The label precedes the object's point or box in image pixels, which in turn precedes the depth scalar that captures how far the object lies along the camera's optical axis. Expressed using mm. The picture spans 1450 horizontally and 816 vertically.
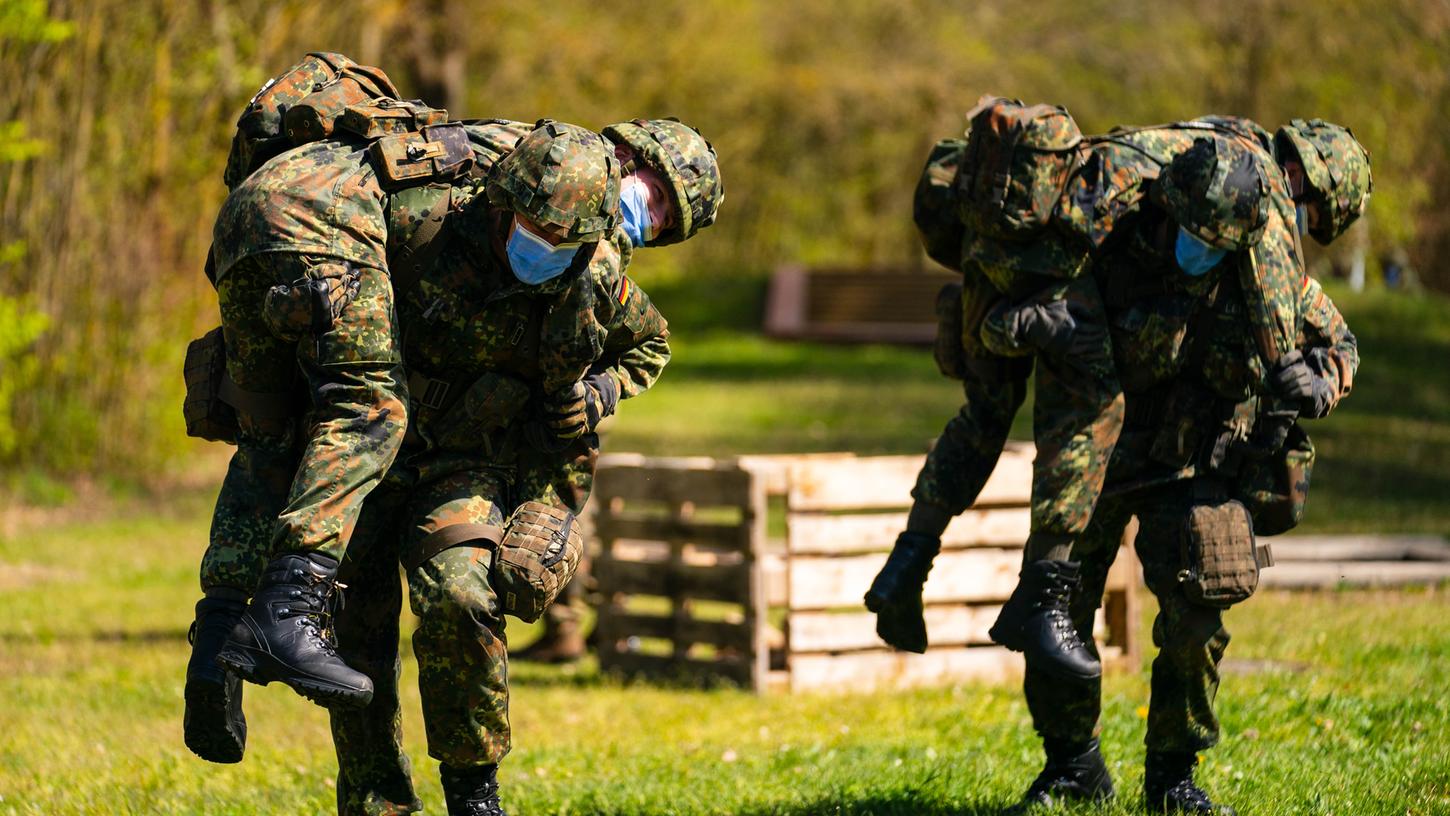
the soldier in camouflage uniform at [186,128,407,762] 8375
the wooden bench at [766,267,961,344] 56906
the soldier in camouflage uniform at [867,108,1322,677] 10281
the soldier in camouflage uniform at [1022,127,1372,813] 10445
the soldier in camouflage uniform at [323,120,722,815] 9258
